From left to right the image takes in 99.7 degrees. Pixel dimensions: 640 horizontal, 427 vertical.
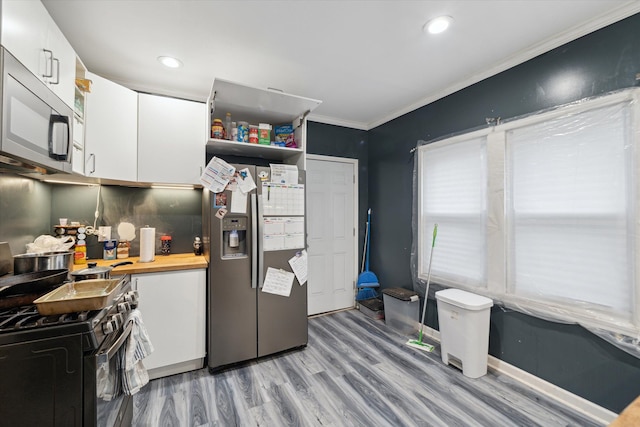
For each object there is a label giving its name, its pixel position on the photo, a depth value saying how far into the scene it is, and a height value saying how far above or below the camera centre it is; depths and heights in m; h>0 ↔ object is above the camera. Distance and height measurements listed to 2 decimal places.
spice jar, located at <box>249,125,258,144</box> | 2.50 +0.76
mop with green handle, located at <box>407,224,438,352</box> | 2.57 -1.20
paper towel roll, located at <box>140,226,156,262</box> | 2.21 -0.22
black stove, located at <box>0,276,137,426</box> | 0.94 -0.55
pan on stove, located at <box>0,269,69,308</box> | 1.20 -0.34
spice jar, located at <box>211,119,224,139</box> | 2.37 +0.77
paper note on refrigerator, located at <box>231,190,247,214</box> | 2.26 +0.12
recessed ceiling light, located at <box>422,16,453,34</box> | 1.71 +1.27
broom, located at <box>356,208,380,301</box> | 3.52 -0.82
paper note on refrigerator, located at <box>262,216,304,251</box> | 2.38 -0.15
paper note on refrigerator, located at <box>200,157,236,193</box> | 2.22 +0.34
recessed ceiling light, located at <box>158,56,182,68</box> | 2.11 +1.23
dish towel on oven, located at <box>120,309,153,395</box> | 1.31 -0.71
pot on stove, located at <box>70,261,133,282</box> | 1.50 -0.33
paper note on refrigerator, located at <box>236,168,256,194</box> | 2.28 +0.31
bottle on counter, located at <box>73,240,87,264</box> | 2.13 -0.30
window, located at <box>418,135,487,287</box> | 2.38 +0.11
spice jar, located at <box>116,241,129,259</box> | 2.36 -0.30
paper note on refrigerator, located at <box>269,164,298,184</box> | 2.41 +0.39
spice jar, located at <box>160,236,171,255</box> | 2.52 -0.27
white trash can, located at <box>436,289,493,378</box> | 2.10 -0.89
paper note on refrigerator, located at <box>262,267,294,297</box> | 2.38 -0.58
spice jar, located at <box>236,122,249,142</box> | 2.46 +0.78
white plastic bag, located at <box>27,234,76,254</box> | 1.73 -0.20
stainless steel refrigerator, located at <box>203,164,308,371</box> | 2.21 -0.41
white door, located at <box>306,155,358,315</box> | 3.40 -0.19
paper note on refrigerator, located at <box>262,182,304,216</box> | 2.38 +0.17
